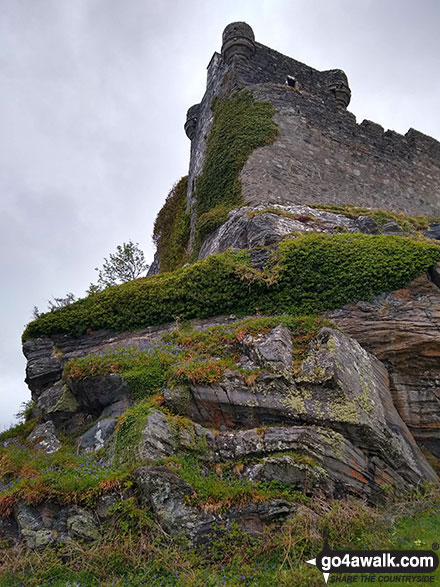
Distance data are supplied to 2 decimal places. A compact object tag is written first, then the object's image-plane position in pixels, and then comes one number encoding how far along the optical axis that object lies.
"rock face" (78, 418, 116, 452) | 8.15
